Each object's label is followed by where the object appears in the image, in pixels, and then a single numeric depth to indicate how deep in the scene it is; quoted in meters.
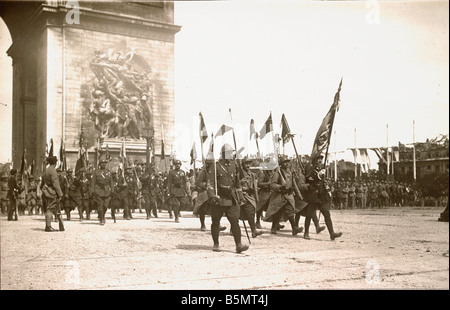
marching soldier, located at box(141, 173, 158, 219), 14.84
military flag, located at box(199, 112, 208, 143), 8.15
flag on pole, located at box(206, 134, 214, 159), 8.06
